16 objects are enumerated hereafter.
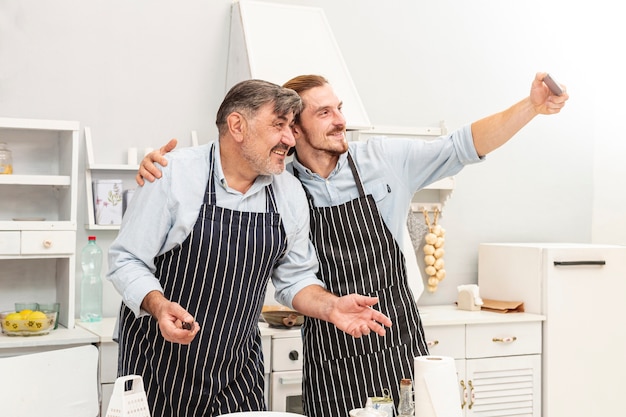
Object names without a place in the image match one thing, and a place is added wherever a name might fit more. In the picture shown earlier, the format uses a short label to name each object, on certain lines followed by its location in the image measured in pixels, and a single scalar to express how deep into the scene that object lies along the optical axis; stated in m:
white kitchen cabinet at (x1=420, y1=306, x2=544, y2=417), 3.47
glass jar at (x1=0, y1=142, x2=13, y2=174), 3.13
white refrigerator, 3.68
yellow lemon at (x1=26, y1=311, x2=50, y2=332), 2.98
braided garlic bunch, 4.02
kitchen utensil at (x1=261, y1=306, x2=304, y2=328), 3.16
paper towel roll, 1.62
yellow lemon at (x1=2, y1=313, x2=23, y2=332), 2.97
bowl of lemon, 2.97
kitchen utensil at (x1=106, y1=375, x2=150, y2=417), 1.58
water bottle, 3.38
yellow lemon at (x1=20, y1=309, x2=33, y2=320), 2.98
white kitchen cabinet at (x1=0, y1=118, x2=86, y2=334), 3.06
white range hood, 3.37
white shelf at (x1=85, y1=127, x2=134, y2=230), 3.34
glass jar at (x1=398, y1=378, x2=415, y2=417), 1.67
